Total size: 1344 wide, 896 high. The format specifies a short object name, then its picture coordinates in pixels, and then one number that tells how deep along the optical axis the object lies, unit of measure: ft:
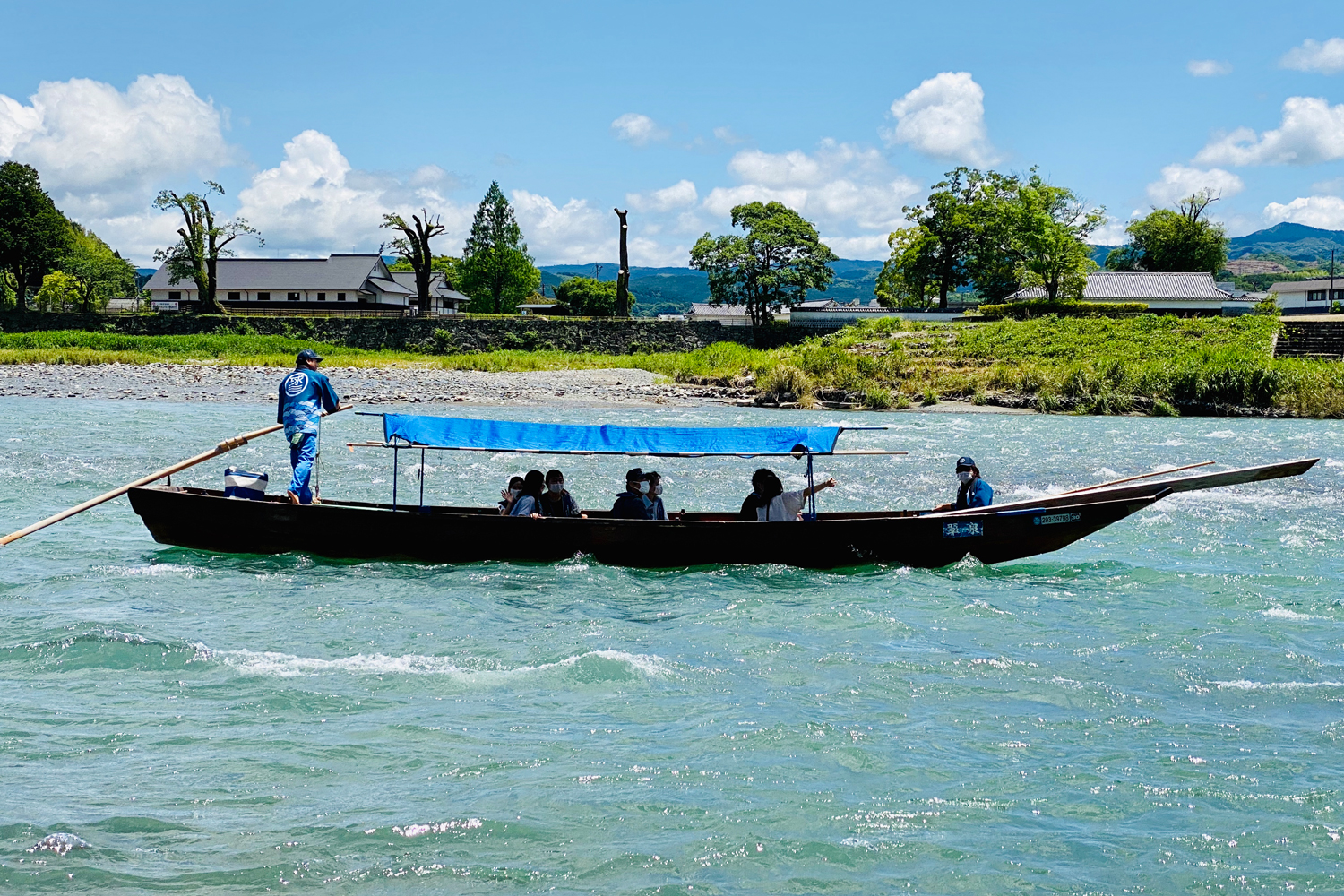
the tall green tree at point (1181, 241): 305.73
